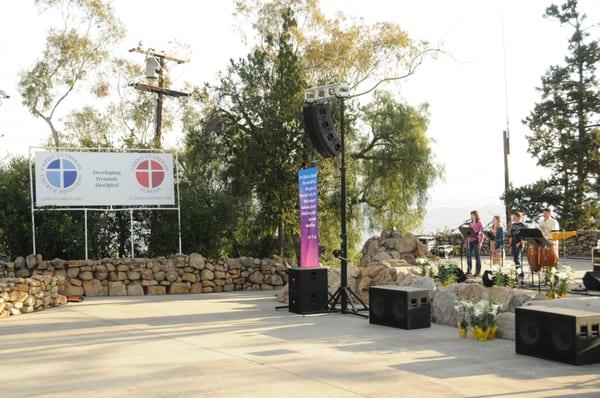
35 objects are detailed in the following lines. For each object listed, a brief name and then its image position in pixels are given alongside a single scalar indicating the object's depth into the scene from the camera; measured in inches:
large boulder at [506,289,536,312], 360.2
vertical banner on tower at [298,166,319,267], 508.7
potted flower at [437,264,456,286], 469.7
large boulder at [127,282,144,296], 607.2
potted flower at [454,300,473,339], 336.2
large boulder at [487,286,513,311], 365.1
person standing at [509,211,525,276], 551.1
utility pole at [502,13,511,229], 1100.5
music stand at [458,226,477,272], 564.6
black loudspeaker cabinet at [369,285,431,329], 366.0
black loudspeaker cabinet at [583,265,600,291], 439.2
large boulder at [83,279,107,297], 593.3
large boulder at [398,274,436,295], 425.7
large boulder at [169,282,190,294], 620.4
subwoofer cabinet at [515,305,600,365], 263.7
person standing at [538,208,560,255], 513.3
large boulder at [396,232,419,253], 716.0
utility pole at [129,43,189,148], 868.0
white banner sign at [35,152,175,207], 591.5
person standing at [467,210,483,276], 573.1
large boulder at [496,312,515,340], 327.9
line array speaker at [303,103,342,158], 438.0
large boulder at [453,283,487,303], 379.6
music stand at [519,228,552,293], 452.4
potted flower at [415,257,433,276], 491.8
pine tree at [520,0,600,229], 1070.4
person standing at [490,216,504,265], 621.3
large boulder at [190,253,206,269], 629.3
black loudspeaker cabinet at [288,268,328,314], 435.2
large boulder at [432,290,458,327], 380.8
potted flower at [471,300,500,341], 327.6
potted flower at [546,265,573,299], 385.7
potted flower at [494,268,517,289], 422.9
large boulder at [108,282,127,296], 601.3
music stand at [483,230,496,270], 591.5
